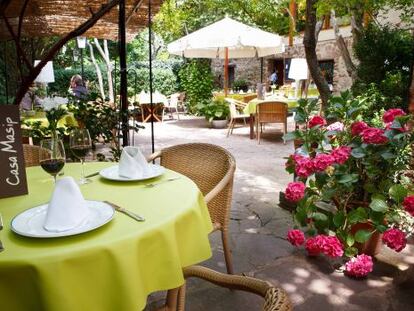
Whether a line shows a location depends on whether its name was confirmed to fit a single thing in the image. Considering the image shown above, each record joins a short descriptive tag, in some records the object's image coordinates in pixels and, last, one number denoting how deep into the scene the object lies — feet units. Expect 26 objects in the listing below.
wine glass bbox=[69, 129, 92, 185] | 5.12
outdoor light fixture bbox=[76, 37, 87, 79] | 27.88
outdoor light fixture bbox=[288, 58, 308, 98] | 24.31
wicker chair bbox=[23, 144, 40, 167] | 7.29
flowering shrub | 6.85
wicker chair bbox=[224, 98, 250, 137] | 24.61
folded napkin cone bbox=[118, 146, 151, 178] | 5.00
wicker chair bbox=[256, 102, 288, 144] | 21.56
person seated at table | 26.77
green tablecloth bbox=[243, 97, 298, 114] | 23.30
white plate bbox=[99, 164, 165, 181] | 4.97
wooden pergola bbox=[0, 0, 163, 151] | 8.48
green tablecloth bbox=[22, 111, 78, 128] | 14.21
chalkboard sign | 4.15
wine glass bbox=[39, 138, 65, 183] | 4.47
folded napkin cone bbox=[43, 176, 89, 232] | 3.32
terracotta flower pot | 8.12
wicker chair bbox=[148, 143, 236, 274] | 6.87
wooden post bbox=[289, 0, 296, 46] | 35.21
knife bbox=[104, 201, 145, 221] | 3.63
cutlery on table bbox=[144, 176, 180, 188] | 4.78
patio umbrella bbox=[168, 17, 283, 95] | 23.70
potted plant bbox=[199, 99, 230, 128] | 28.68
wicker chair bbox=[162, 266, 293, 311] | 3.06
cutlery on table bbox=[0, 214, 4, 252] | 3.05
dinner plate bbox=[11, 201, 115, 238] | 3.25
